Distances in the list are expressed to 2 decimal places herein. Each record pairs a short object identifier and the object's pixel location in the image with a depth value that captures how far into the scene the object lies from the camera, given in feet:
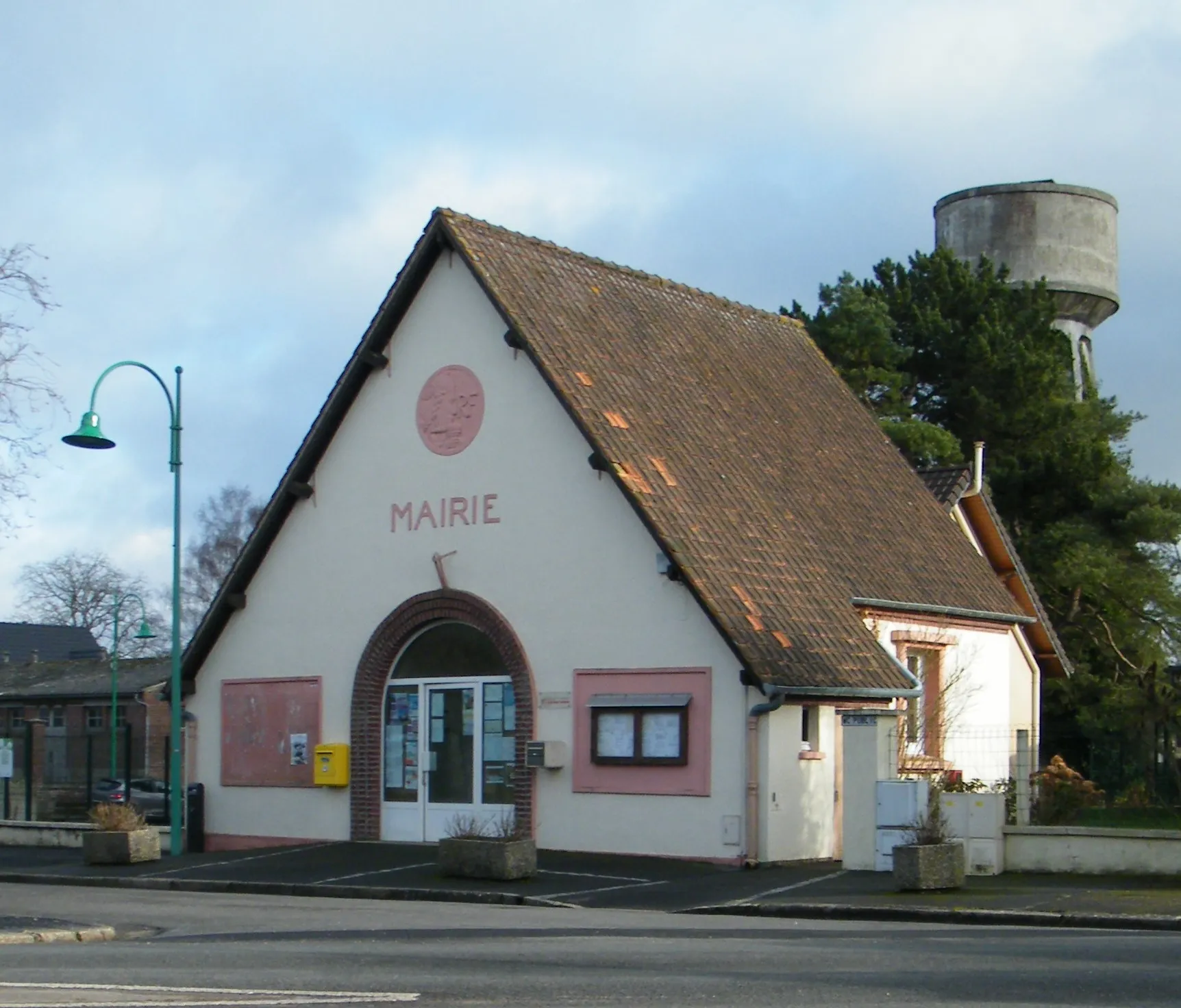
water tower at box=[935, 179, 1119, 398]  156.56
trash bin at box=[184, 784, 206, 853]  88.74
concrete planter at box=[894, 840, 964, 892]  57.93
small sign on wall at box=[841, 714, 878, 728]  65.62
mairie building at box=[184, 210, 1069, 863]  70.95
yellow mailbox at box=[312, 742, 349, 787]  82.94
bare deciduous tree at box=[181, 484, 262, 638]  282.97
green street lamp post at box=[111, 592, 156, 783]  128.47
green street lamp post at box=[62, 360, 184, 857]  83.82
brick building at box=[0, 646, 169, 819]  173.78
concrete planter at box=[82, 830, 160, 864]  80.48
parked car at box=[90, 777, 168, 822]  132.67
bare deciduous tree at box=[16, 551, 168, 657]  290.76
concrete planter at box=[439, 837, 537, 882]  64.80
